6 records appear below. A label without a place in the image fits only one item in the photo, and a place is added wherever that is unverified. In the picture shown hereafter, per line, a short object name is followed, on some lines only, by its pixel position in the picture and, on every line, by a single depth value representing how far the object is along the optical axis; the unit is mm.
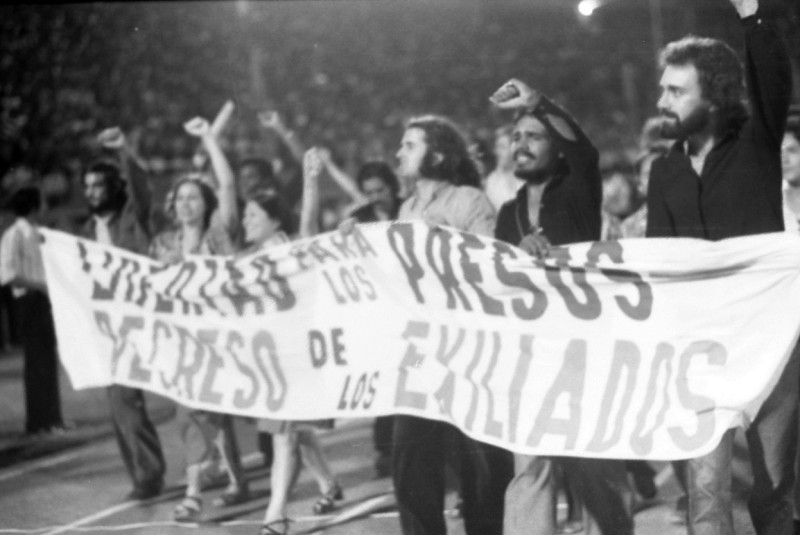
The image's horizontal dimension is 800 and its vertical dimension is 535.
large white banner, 8266
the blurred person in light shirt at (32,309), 13648
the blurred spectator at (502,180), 12633
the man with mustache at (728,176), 8062
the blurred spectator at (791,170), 9641
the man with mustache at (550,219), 8500
